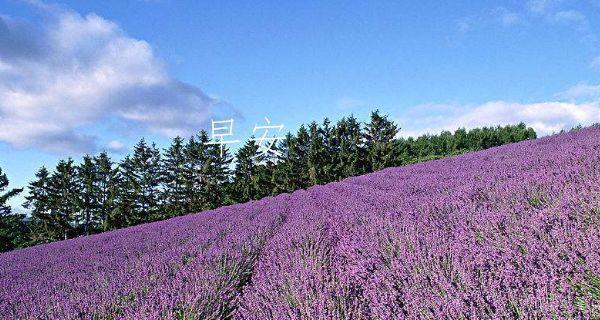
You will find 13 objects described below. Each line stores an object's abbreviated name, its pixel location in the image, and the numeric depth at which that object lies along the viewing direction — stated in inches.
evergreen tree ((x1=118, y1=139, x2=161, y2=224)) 1376.7
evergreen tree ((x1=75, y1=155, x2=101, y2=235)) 1393.9
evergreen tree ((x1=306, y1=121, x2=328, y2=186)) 1231.5
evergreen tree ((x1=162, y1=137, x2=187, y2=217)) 1350.6
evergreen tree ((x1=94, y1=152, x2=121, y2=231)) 1382.9
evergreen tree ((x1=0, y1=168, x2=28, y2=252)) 1156.5
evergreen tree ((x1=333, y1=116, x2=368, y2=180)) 1267.2
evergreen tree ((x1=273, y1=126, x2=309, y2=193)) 1242.6
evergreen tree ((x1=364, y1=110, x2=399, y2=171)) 1284.4
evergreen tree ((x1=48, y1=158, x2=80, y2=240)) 1376.7
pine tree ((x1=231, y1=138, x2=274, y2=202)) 1279.5
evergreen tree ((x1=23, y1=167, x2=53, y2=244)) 1365.7
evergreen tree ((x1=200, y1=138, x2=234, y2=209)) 1323.8
